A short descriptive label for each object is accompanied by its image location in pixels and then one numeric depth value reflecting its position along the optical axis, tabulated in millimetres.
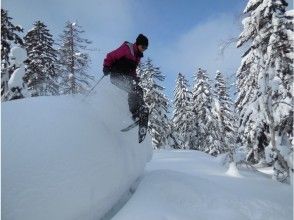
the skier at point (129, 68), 4820
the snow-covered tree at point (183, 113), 21584
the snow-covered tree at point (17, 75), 8680
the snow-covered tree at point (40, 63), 14809
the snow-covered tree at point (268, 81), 6489
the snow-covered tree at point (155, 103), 17923
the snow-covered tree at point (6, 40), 9193
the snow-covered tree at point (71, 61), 16747
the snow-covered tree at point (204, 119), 20756
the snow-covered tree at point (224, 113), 20822
